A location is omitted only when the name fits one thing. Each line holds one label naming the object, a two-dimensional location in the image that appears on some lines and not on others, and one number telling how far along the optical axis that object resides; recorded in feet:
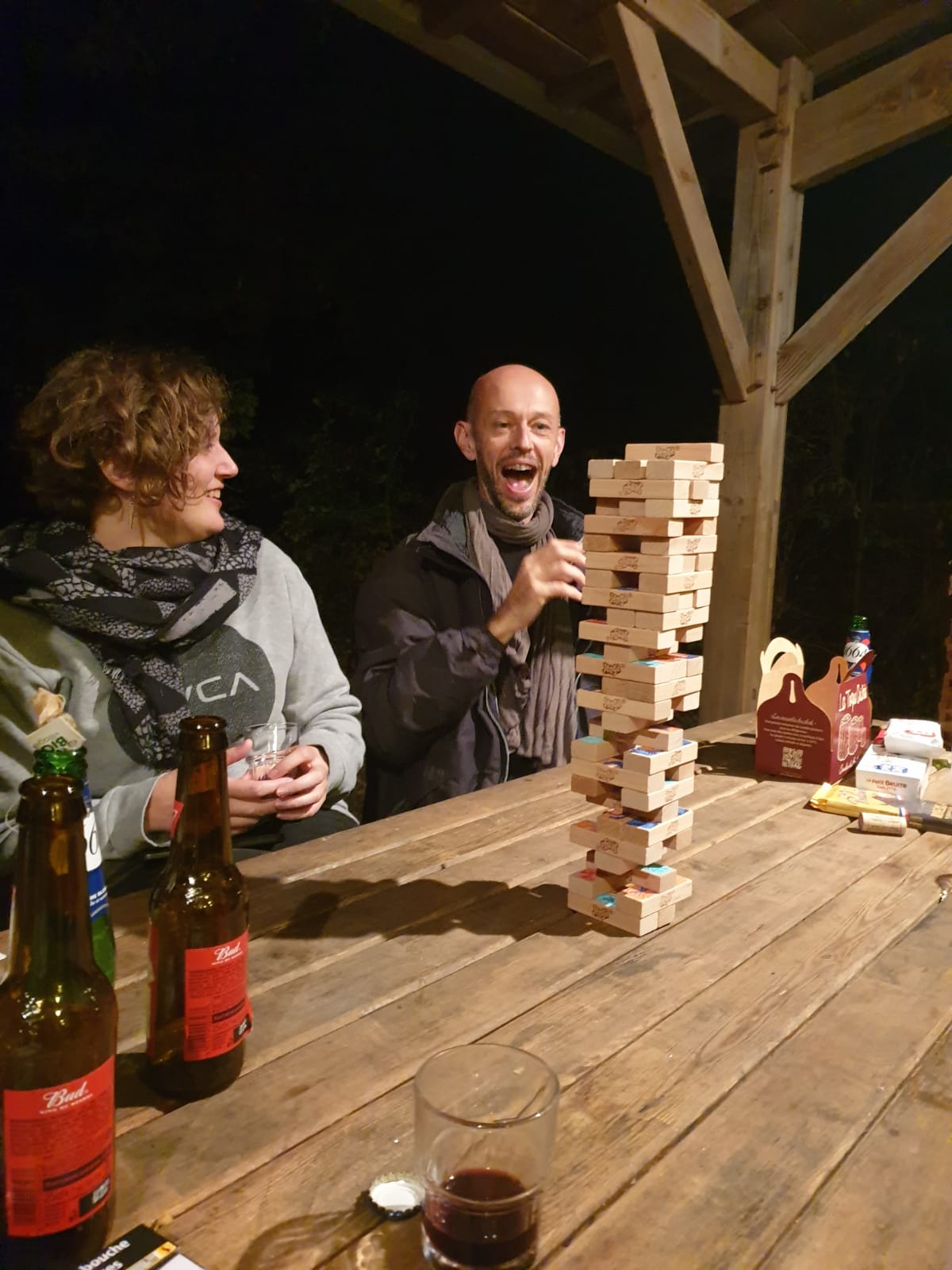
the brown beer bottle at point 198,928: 2.57
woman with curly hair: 5.05
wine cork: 5.09
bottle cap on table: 2.25
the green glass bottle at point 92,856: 2.46
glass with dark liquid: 2.08
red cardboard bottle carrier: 6.03
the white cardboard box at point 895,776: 5.49
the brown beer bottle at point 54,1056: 1.89
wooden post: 10.27
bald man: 6.58
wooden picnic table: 2.23
